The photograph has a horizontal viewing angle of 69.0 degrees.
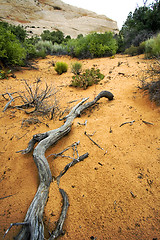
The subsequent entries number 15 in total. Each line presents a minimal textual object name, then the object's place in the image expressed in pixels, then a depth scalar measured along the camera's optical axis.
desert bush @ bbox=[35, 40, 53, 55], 9.40
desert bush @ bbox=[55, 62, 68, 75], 5.79
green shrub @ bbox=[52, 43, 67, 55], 9.15
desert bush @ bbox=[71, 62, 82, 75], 5.41
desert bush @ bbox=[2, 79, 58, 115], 2.57
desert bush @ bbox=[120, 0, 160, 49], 9.26
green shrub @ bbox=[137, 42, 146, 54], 7.35
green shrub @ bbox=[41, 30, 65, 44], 11.97
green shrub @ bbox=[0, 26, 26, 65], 4.52
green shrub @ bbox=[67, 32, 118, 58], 7.96
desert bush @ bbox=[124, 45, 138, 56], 7.82
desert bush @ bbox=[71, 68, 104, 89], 4.15
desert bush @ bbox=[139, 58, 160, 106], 2.38
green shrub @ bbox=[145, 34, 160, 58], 5.52
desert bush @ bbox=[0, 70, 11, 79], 4.57
